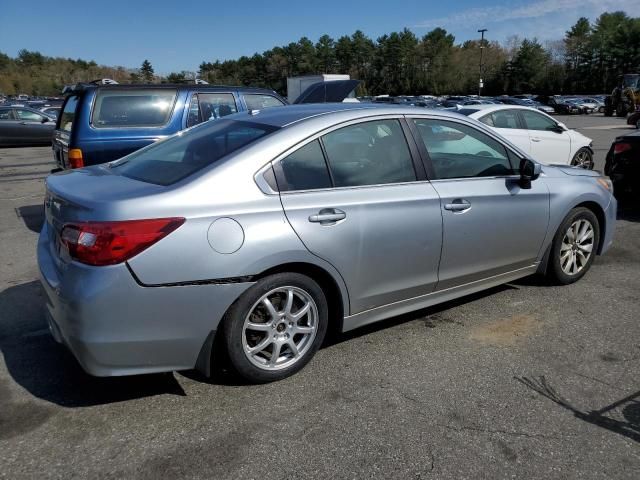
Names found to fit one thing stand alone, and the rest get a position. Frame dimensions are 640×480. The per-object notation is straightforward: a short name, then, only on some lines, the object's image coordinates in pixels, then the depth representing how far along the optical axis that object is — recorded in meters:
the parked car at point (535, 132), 9.56
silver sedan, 2.68
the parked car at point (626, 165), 7.64
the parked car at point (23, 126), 18.91
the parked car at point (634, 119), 24.98
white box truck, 22.36
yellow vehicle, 36.84
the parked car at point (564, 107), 48.56
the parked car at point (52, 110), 22.52
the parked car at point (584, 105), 48.16
